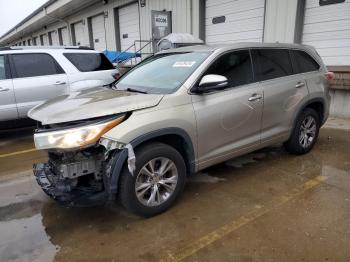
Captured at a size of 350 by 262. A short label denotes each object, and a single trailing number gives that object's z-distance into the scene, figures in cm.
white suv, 607
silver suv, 292
